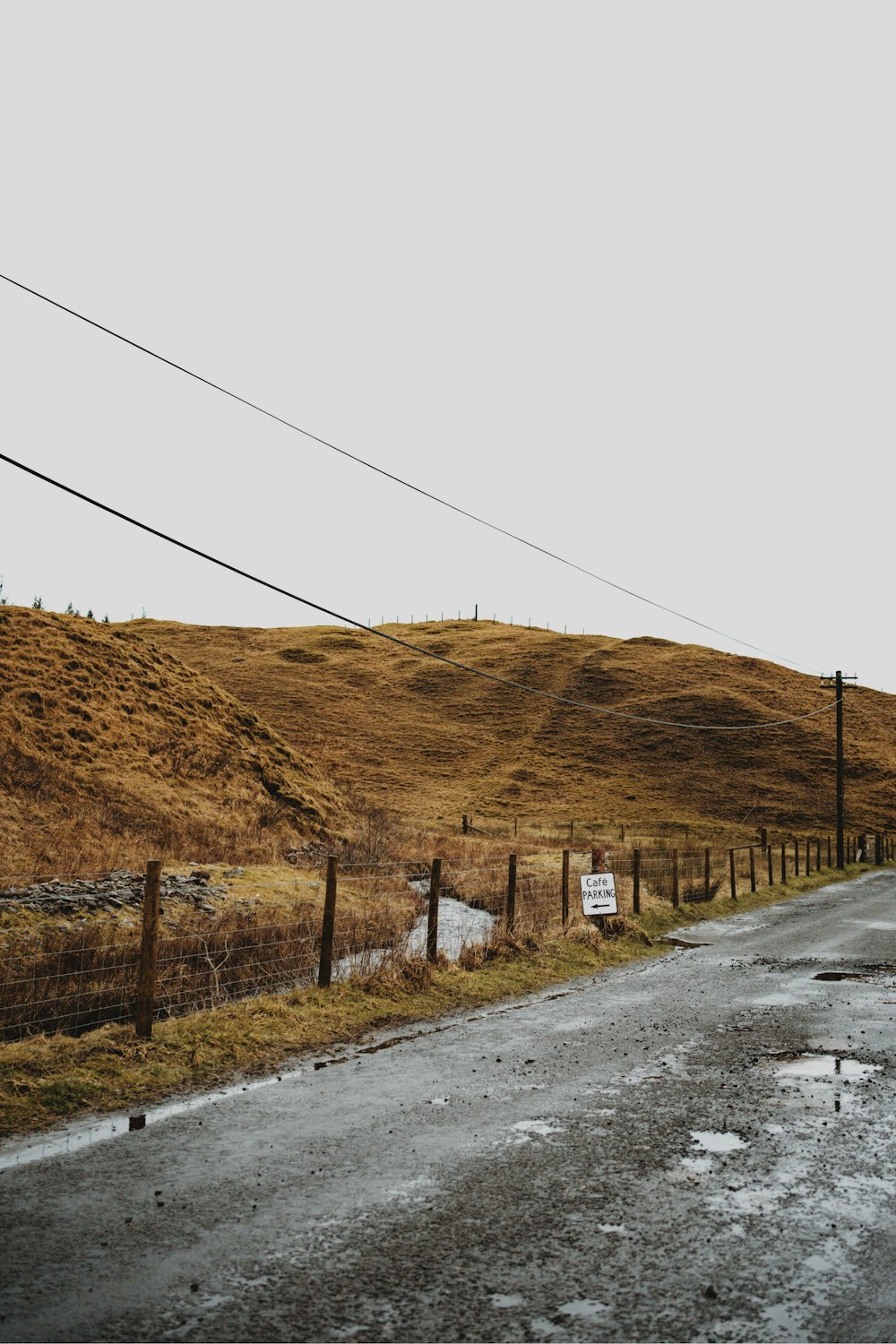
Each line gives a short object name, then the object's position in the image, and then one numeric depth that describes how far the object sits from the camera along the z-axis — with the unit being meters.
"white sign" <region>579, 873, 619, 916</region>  19.06
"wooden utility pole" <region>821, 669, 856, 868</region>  48.92
